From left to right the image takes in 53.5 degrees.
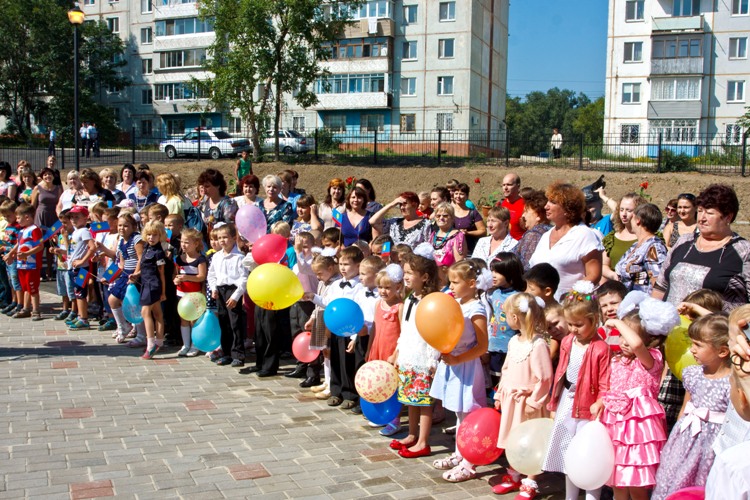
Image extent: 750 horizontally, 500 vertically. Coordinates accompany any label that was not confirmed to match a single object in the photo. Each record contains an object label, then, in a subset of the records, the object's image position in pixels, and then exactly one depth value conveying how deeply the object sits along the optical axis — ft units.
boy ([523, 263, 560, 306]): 18.28
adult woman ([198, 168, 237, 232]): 32.42
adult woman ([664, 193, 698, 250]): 23.81
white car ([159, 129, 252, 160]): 109.06
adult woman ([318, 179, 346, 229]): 30.32
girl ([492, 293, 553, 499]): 16.90
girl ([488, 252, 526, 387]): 19.85
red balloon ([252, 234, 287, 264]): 26.07
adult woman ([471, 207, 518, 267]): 23.71
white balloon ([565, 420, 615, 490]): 14.45
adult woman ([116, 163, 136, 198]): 38.65
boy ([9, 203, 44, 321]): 36.47
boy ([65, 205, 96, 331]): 33.94
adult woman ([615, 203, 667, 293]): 21.15
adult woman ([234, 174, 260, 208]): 31.99
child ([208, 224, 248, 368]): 28.12
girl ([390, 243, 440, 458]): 19.40
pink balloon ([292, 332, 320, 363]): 24.95
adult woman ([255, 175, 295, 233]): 31.04
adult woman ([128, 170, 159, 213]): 36.14
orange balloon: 17.47
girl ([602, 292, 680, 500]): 14.52
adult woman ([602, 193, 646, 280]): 22.54
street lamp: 55.98
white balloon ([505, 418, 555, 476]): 15.89
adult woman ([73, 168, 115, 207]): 37.47
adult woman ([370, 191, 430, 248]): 26.94
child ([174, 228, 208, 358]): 29.14
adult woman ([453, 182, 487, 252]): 27.71
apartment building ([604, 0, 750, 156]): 162.61
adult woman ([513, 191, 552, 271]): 23.00
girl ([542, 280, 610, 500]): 15.60
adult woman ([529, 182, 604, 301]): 20.06
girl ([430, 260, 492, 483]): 18.40
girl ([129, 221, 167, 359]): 29.71
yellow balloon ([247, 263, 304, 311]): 22.77
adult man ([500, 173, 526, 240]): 28.05
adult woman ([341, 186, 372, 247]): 29.04
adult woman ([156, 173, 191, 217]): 33.32
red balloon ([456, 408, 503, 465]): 17.10
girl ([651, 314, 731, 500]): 13.42
